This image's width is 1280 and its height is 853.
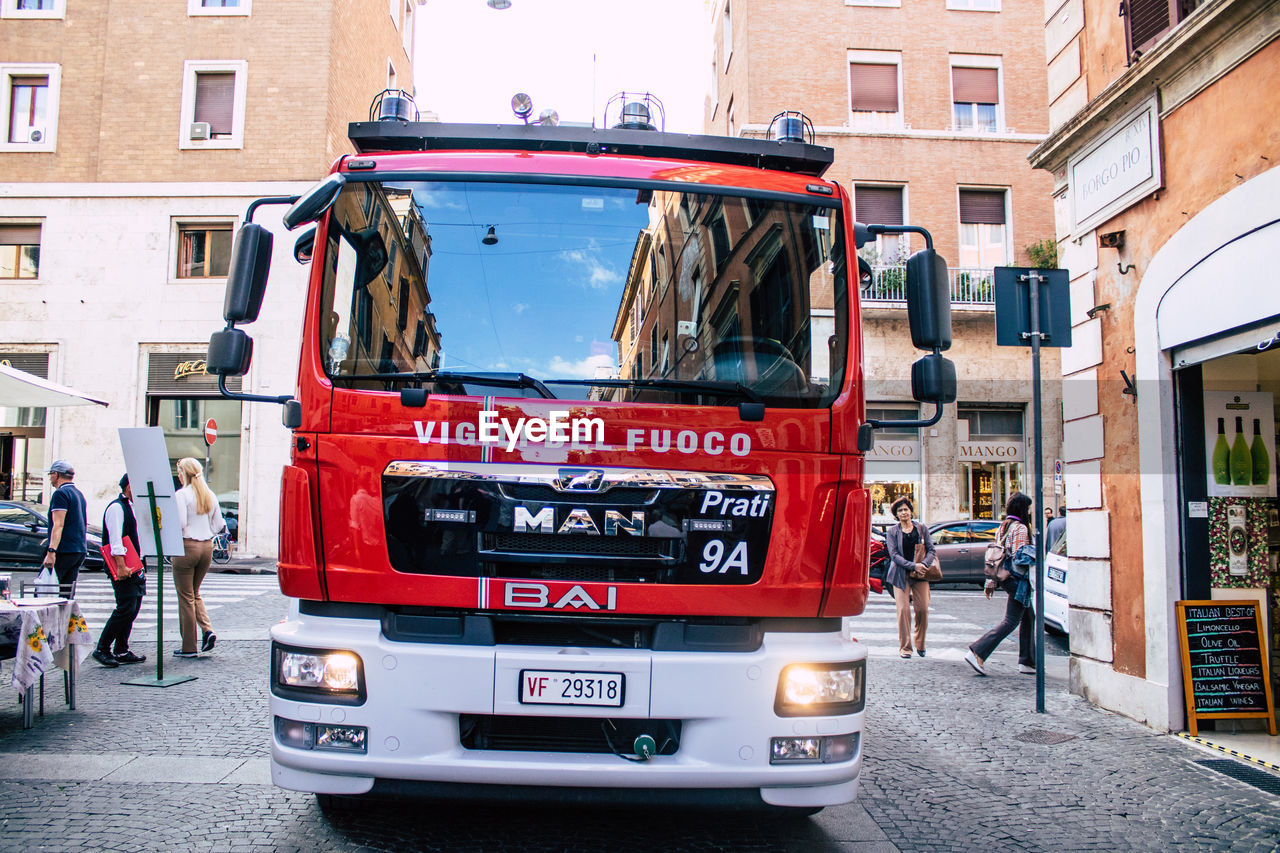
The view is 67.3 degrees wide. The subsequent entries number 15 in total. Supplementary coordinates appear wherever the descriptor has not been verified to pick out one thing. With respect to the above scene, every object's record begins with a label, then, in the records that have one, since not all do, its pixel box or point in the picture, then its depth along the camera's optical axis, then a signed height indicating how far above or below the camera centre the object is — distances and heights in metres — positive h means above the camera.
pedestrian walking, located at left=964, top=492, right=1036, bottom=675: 8.87 -0.77
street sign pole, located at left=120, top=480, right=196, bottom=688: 7.44 -0.89
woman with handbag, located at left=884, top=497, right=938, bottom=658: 9.71 -0.54
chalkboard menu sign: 6.30 -0.94
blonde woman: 8.54 -0.31
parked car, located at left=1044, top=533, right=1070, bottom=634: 10.46 -0.83
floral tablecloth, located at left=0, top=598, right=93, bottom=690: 5.89 -0.81
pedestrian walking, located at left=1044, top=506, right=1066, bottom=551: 11.61 -0.17
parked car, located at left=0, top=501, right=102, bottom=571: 16.77 -0.55
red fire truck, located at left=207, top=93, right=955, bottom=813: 3.58 +0.09
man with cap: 8.76 -0.18
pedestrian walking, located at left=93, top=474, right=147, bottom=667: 8.22 -0.67
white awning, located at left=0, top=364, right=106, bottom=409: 8.67 +1.07
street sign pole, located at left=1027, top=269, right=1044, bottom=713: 7.13 -0.21
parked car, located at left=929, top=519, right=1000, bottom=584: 17.31 -0.55
